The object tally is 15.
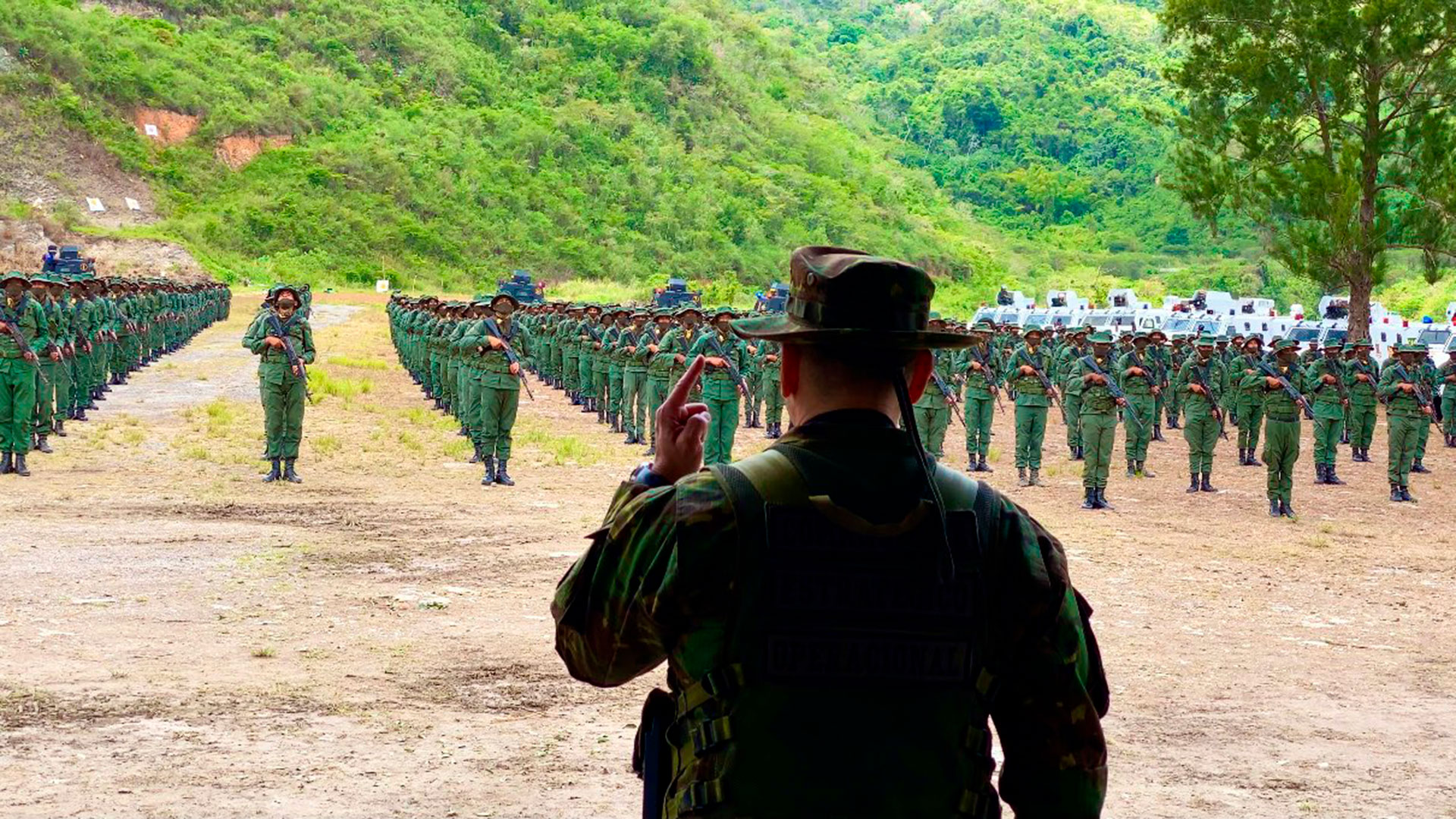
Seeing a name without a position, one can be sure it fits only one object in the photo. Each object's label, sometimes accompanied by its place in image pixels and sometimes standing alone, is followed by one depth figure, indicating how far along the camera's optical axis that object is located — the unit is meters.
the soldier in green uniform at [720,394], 16.39
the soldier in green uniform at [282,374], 14.79
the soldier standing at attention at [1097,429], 16.19
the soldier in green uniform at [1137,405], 20.09
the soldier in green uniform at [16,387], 14.74
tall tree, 30.56
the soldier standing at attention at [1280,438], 15.71
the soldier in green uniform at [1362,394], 21.25
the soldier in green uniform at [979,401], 18.89
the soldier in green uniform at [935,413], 17.69
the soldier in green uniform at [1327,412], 19.45
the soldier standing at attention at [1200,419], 17.83
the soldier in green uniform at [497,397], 16.09
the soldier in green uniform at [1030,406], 17.55
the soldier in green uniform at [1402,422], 17.92
